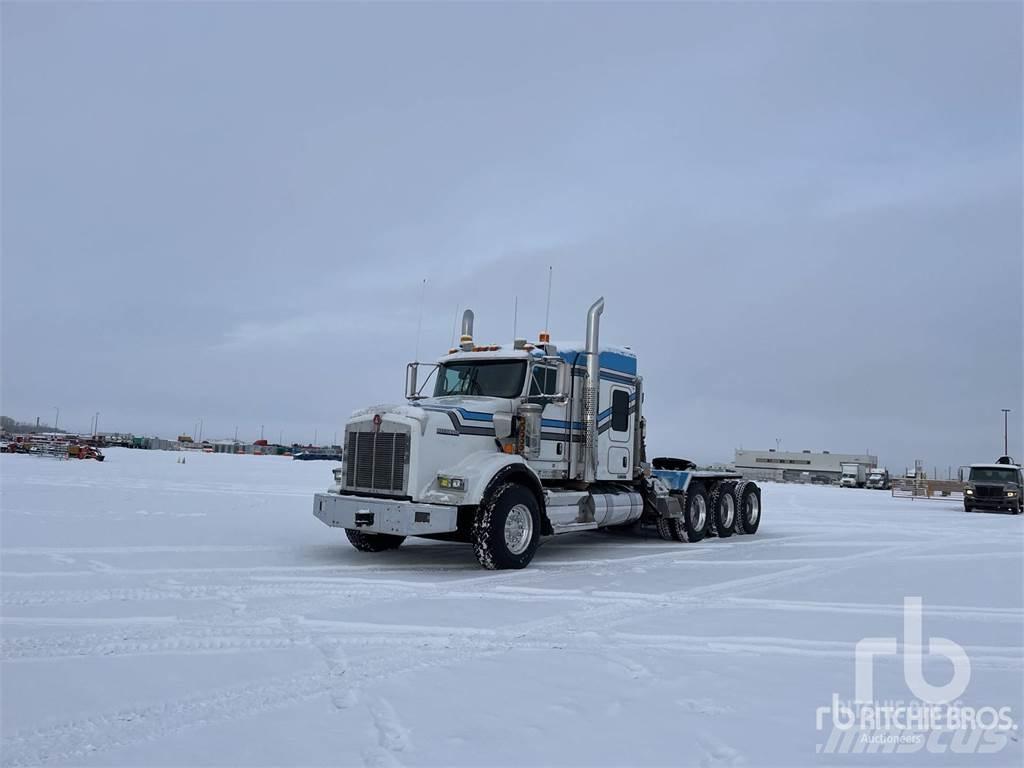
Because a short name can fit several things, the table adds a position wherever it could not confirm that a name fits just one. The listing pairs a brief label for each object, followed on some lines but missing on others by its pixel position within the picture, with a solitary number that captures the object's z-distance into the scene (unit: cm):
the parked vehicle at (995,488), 2669
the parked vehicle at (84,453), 3761
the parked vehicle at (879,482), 6191
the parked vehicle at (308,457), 7319
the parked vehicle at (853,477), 6138
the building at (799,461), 11144
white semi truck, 945
